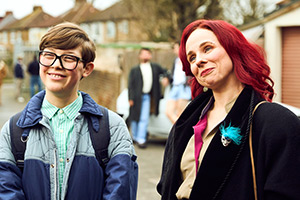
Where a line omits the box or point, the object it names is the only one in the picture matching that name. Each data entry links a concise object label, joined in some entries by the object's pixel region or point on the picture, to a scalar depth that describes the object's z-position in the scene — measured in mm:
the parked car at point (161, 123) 9594
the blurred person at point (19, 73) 21547
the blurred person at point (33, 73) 19734
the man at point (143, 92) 9391
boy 2574
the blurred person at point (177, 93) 8641
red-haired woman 2180
